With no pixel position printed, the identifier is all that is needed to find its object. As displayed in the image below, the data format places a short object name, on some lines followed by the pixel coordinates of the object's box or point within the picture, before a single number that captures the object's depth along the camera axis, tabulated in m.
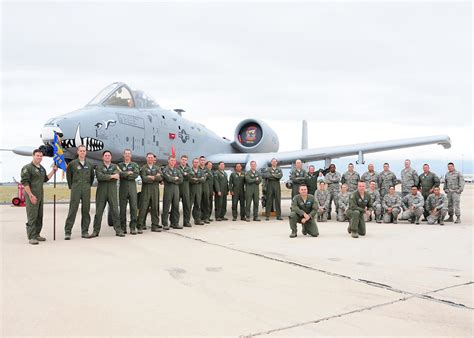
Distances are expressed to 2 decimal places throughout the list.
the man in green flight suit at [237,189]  10.03
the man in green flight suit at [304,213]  7.10
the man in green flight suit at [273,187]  9.91
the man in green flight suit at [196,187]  8.61
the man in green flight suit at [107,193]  6.87
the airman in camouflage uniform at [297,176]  10.23
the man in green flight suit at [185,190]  8.39
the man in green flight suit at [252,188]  9.78
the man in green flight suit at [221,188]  9.91
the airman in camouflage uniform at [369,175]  10.75
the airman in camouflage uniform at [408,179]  10.52
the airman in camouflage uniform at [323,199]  10.23
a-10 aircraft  8.20
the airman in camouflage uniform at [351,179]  10.86
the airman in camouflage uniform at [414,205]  9.55
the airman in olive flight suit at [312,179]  10.72
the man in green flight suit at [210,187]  9.31
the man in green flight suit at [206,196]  9.17
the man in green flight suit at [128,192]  7.19
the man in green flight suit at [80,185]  6.67
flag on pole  7.20
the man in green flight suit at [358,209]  7.08
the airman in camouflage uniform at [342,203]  10.06
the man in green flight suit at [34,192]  6.08
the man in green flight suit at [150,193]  7.46
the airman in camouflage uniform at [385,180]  10.61
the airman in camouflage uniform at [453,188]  9.80
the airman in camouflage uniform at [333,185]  10.55
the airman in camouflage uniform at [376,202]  9.90
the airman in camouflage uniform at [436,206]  9.36
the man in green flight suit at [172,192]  7.89
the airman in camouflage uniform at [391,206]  9.61
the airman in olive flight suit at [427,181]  10.35
